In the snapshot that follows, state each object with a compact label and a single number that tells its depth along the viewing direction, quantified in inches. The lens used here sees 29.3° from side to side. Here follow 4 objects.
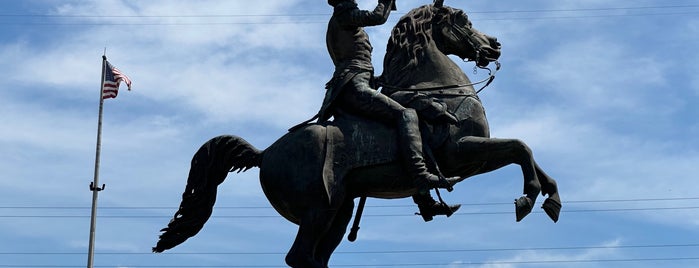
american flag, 1278.3
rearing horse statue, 554.9
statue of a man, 554.6
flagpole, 1291.8
